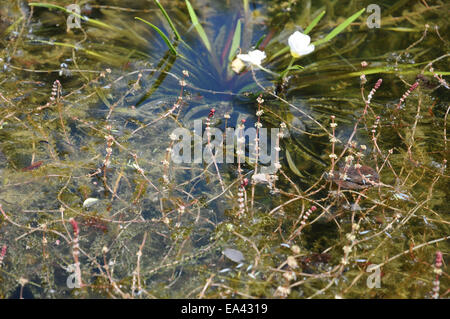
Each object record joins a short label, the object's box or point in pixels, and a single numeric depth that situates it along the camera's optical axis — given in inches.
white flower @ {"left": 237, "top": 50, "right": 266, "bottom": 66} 92.4
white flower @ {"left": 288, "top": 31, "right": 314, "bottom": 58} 90.1
